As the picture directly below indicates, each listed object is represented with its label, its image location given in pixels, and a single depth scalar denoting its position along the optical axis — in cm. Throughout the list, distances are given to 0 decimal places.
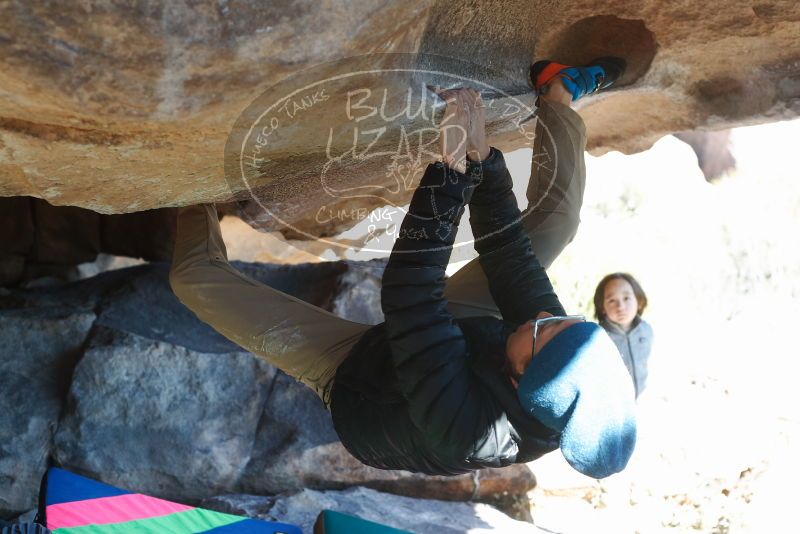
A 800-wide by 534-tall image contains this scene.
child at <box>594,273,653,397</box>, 374
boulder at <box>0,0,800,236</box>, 142
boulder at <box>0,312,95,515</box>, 287
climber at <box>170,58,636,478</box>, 160
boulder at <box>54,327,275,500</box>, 298
